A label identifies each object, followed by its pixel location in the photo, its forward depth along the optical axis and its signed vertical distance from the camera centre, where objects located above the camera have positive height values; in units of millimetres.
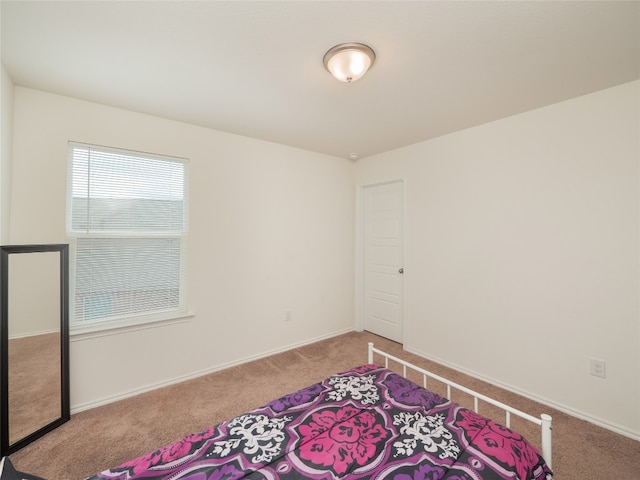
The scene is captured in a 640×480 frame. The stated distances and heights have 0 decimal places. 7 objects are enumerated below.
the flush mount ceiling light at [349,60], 1626 +1094
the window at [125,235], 2311 +65
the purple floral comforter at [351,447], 1032 -828
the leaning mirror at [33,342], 1812 -703
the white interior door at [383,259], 3688 -213
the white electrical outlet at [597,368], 2102 -925
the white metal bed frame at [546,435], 1178 -806
